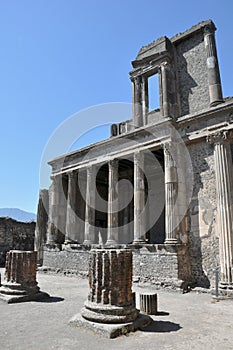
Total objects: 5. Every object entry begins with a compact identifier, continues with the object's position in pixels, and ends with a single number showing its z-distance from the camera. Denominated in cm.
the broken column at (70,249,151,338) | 597
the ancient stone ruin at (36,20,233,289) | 1177
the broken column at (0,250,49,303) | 917
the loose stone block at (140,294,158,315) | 730
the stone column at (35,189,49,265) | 2094
